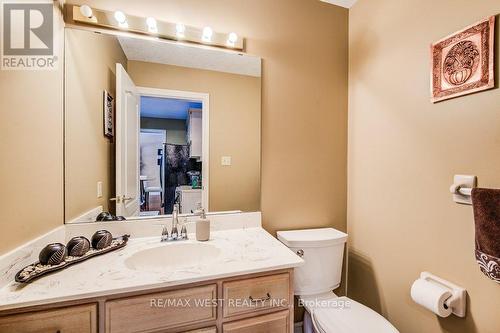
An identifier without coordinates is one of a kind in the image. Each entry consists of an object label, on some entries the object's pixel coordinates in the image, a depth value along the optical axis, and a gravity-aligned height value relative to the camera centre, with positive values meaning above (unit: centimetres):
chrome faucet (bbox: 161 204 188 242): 131 -38
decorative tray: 84 -40
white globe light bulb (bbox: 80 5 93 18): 121 +81
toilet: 129 -68
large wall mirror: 127 +23
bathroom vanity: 79 -49
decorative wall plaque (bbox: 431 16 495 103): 95 +47
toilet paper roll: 104 -60
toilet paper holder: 103 -59
